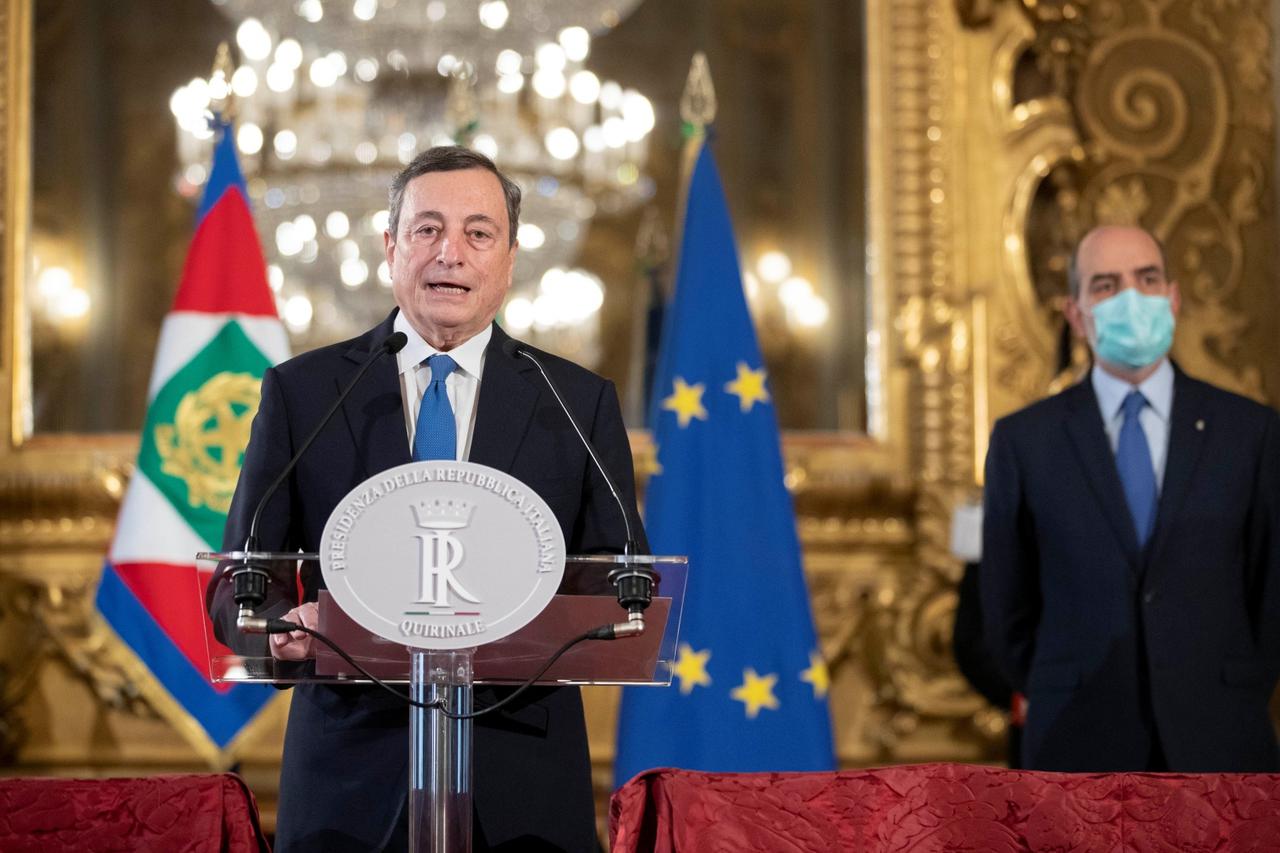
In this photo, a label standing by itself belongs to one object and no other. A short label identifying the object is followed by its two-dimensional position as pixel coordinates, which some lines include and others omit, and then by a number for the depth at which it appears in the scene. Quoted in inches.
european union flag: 405.7
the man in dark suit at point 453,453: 332.9
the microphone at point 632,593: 323.4
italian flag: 406.9
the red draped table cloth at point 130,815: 329.8
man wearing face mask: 369.9
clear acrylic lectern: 322.8
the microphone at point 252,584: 322.2
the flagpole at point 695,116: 436.1
